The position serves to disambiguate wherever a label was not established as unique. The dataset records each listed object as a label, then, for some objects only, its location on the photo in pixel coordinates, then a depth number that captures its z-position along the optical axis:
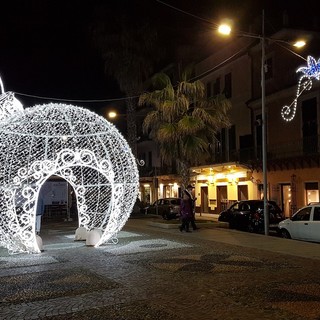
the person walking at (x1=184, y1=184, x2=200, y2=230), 13.76
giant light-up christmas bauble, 9.66
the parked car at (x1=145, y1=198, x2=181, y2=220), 22.24
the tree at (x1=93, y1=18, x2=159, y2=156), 25.48
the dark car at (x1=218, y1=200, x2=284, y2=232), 15.80
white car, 11.46
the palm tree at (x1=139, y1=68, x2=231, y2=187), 15.81
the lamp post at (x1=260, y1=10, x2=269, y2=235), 12.90
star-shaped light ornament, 11.39
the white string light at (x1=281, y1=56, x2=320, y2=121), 11.44
